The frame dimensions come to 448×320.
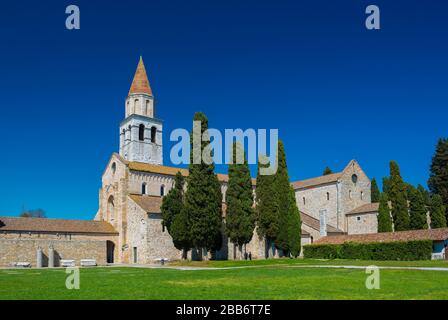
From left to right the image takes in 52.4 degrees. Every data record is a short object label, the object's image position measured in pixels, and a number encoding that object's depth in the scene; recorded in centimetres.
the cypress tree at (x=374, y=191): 6788
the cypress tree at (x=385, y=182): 7048
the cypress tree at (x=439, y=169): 6188
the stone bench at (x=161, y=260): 4193
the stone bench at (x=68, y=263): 4056
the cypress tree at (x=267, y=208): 4888
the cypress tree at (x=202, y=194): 4216
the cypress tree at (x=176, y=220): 4325
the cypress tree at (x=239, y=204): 4631
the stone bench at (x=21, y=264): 3934
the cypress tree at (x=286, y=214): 4906
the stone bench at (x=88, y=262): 4075
